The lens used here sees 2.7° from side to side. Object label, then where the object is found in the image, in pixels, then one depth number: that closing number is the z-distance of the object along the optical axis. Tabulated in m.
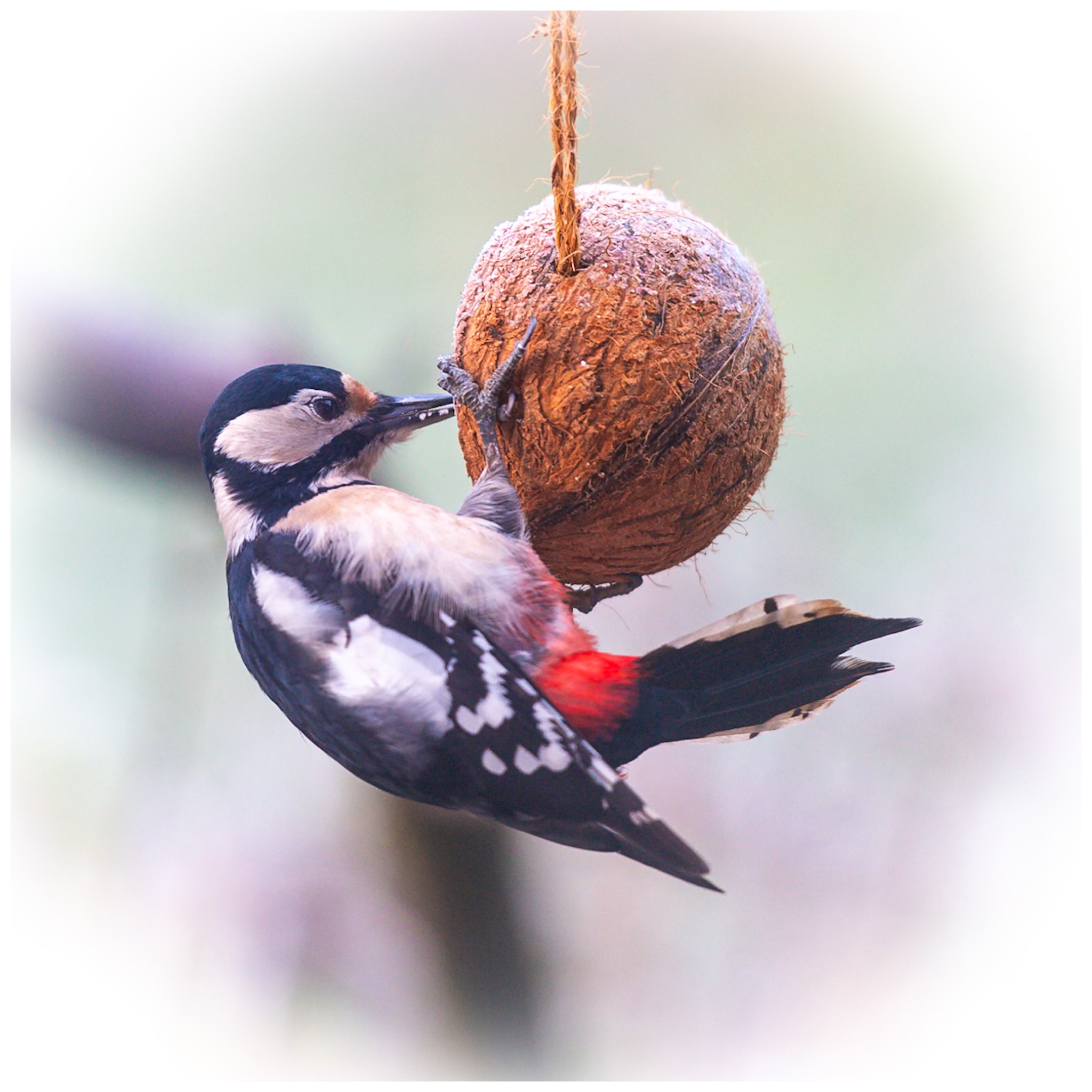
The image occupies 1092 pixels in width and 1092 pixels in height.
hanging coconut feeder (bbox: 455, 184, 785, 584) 6.30
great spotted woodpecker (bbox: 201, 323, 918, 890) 6.30
